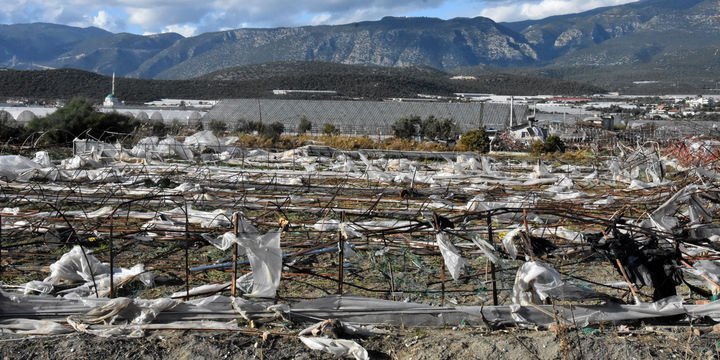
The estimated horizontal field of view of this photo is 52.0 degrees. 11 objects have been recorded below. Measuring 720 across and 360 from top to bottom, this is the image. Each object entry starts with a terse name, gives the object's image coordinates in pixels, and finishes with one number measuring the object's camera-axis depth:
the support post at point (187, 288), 5.20
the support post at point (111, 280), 5.05
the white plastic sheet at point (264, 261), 5.16
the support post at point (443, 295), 5.50
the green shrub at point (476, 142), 25.84
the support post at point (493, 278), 5.16
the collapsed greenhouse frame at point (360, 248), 5.01
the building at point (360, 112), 41.72
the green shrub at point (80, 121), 26.70
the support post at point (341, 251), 5.18
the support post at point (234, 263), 5.15
